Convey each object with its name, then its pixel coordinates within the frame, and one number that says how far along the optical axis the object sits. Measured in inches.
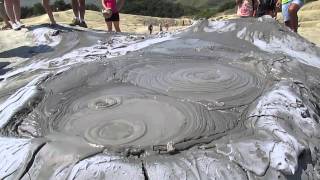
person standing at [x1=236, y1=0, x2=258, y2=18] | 150.0
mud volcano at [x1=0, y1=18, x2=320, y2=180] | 64.0
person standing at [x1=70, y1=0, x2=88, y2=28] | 166.5
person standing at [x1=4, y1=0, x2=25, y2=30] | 145.4
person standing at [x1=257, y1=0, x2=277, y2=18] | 150.4
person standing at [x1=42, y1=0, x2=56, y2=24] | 155.2
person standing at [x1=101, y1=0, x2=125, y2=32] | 158.7
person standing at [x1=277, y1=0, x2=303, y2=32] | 142.0
